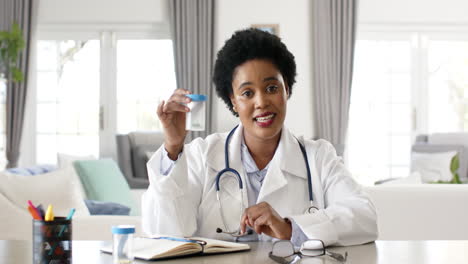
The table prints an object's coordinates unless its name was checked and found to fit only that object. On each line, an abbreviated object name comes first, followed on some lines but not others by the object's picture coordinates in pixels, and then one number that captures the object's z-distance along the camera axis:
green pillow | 4.84
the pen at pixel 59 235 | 1.38
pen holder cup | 1.37
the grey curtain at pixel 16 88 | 7.95
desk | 1.61
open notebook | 1.62
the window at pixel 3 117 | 8.01
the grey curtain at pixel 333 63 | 7.89
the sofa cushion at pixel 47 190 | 3.23
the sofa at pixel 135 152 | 7.46
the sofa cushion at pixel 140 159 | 7.46
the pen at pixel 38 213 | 1.39
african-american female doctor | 2.03
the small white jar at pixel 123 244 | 1.38
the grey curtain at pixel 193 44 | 7.89
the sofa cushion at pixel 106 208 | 3.96
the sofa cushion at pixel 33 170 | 3.92
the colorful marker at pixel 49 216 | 1.38
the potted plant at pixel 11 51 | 7.31
